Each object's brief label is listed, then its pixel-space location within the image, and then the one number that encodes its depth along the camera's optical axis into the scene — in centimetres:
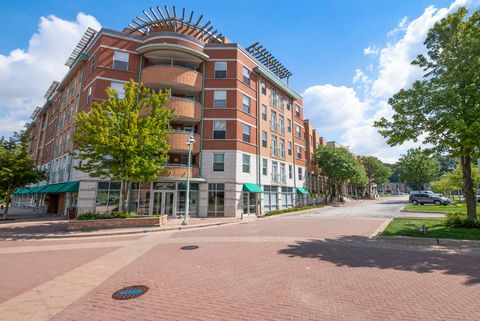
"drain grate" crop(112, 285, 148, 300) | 554
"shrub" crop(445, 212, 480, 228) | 1309
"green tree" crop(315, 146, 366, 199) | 4019
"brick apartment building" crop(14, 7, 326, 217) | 2311
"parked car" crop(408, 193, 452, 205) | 3277
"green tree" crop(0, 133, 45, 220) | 2276
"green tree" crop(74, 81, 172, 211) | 1592
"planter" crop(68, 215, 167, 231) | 1556
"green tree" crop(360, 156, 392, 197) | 7250
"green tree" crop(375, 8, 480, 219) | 1227
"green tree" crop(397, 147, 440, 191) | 5788
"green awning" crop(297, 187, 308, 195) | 3432
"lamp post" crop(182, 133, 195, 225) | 1785
